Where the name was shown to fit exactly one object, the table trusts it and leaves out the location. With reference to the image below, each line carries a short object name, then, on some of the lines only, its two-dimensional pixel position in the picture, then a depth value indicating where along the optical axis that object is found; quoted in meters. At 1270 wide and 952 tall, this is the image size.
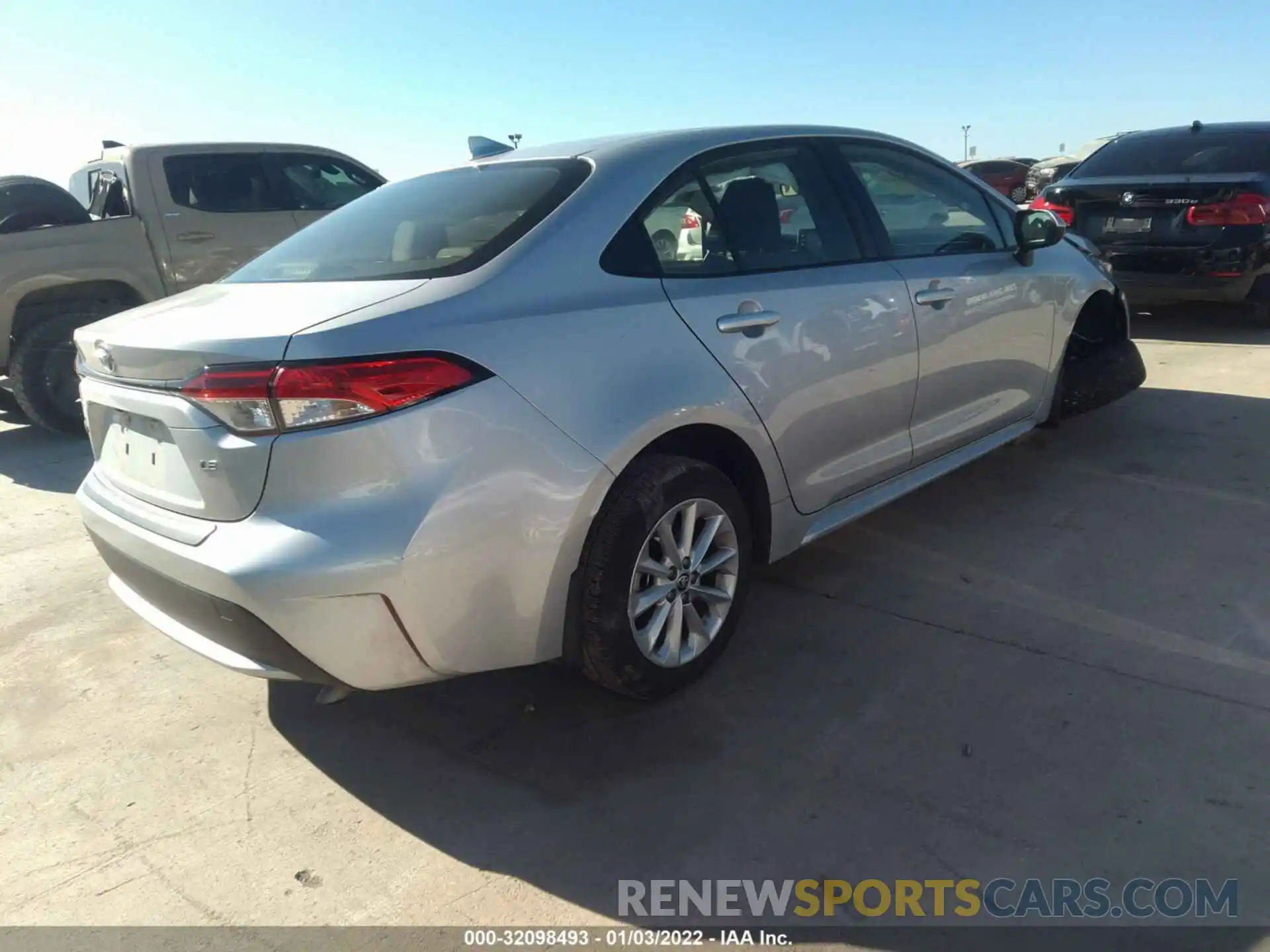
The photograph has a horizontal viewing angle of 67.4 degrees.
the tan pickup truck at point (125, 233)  6.18
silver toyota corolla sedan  2.12
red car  24.05
